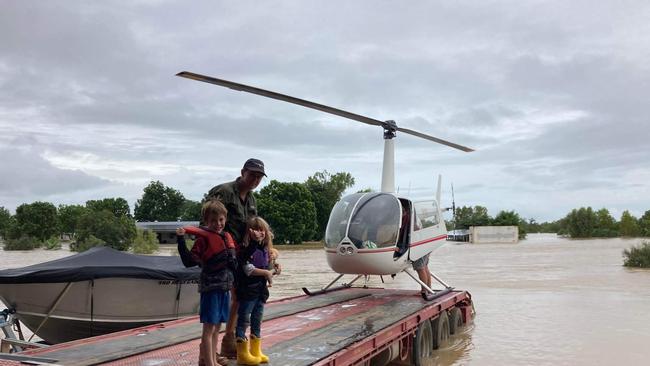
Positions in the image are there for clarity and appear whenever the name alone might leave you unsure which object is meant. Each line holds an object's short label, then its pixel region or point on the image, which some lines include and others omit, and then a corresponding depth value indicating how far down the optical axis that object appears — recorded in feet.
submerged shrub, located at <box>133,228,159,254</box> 159.63
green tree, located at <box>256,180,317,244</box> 206.49
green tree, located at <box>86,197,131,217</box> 310.04
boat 25.79
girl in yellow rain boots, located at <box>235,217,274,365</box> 15.71
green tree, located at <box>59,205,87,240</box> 276.62
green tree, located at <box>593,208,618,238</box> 309.88
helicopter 30.48
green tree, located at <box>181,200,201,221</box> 326.42
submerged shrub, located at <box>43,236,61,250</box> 203.11
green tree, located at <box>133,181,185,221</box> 342.85
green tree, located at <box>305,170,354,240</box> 245.04
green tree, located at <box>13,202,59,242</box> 240.94
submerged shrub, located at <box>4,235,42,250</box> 202.59
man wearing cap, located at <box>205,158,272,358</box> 16.40
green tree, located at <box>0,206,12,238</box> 309.67
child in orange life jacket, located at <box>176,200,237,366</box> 14.57
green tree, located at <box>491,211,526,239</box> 308.69
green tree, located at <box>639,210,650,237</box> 277.25
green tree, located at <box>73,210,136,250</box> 168.14
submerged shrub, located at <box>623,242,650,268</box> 101.24
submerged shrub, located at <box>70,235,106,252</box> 156.35
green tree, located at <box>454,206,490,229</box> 328.37
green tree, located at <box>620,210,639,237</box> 296.30
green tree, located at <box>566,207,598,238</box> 313.53
